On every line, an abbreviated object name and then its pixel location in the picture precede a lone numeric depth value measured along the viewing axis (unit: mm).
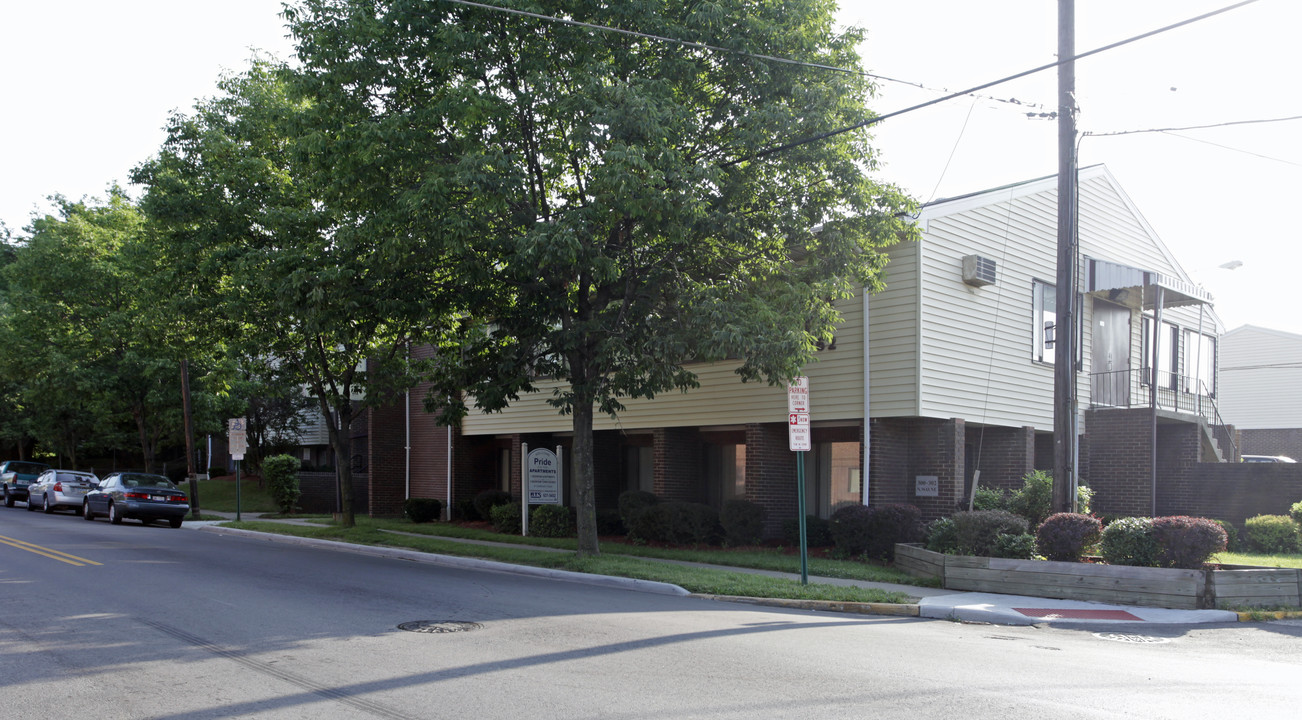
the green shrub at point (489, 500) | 25172
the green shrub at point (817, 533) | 18266
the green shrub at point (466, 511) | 26516
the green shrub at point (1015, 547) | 13789
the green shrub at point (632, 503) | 20219
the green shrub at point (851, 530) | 16812
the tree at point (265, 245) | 16297
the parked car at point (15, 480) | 37438
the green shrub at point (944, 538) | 14719
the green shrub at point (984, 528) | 13984
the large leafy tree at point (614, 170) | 13539
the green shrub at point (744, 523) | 18641
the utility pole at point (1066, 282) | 13672
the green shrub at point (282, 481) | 32812
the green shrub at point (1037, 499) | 16719
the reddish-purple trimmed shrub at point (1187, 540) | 12375
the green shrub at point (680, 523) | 19031
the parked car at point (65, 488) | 31875
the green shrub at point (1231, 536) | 17281
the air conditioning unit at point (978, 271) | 18500
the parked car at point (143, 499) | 27094
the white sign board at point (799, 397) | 13156
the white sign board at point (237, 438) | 27641
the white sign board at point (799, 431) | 13062
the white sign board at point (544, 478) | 21625
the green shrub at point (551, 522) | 21703
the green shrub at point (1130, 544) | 12758
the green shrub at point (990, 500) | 17594
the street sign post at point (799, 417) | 13094
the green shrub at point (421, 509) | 26719
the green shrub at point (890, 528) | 16484
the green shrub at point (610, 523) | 21706
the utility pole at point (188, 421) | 29938
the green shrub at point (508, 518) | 22859
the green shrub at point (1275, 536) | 16484
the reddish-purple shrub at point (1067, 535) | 13195
